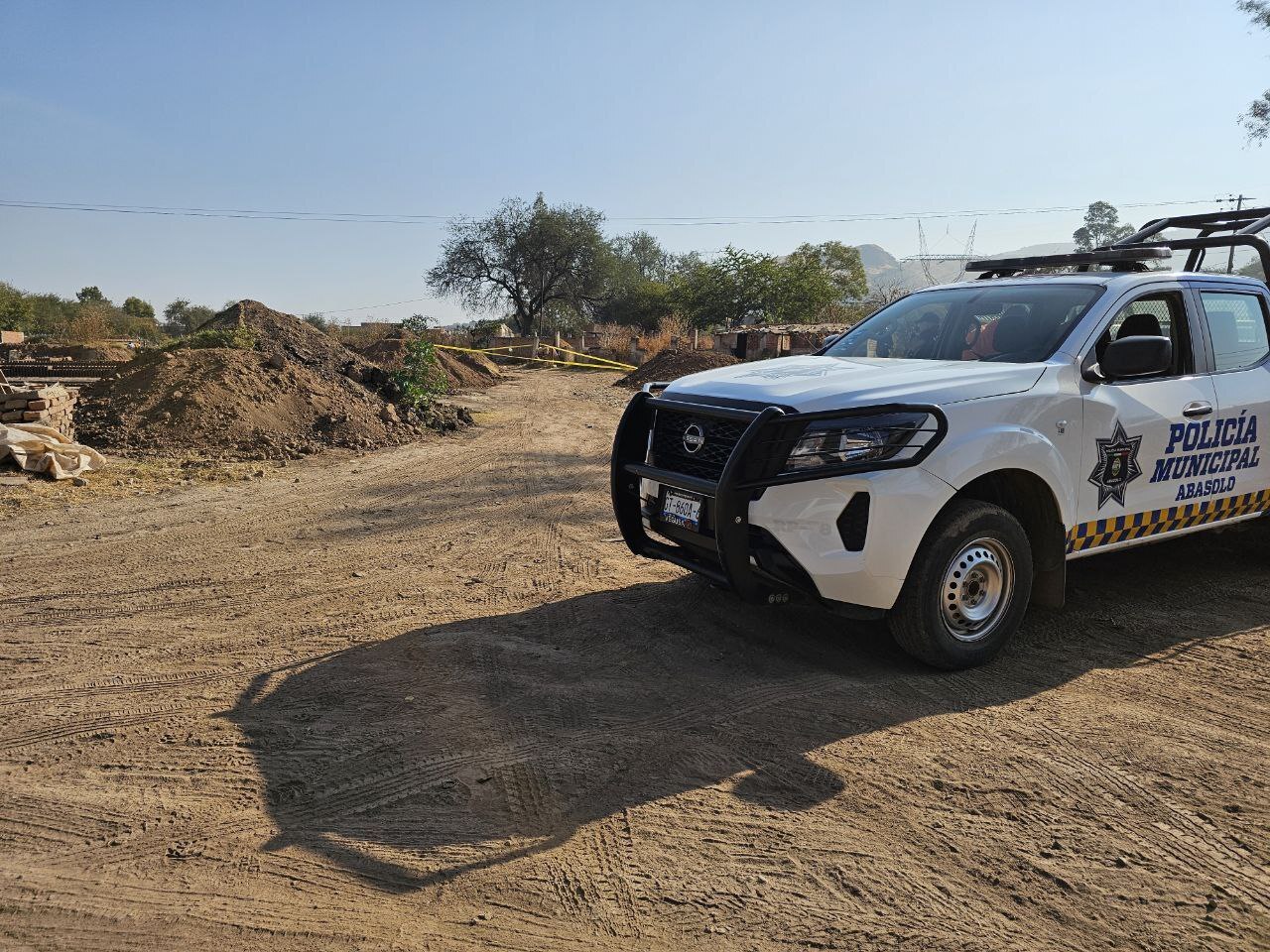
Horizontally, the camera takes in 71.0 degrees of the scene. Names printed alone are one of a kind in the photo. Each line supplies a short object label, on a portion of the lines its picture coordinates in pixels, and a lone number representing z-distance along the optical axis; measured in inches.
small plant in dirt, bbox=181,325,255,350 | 586.9
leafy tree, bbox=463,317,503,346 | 1503.6
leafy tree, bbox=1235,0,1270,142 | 1121.4
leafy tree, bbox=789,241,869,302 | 2018.3
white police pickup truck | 161.3
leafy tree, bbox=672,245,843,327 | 1577.3
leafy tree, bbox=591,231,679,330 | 2043.6
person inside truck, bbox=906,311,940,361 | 208.1
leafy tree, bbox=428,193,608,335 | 2037.4
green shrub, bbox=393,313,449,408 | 612.1
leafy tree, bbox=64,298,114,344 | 1256.2
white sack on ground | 384.2
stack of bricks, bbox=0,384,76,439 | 417.7
